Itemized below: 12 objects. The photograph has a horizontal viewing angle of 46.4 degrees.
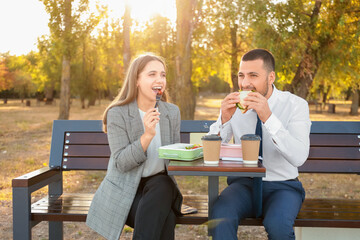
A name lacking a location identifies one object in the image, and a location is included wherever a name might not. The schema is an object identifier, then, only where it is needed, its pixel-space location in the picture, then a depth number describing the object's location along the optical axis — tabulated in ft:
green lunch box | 8.54
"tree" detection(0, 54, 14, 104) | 183.83
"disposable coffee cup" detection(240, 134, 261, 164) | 8.30
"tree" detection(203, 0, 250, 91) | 44.19
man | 8.80
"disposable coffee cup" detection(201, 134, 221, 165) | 8.28
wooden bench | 10.39
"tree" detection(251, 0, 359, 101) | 37.70
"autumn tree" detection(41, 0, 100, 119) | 49.34
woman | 8.95
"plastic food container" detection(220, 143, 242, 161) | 8.79
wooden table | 7.82
